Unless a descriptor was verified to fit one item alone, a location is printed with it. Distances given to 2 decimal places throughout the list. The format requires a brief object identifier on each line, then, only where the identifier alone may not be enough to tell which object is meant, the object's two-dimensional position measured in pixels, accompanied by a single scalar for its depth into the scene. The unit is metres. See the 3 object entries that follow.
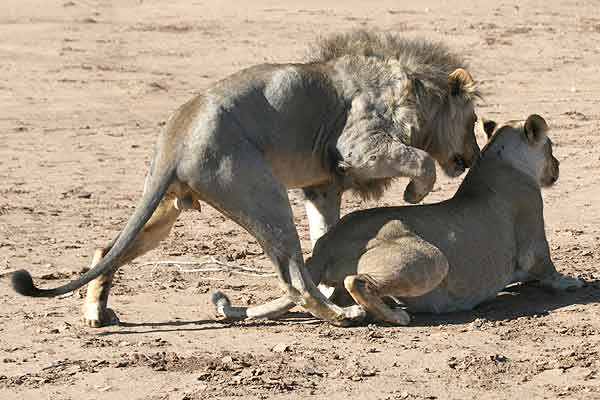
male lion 15.23
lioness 15.59
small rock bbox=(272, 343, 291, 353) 14.61
